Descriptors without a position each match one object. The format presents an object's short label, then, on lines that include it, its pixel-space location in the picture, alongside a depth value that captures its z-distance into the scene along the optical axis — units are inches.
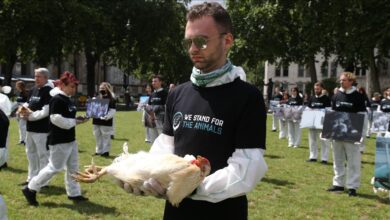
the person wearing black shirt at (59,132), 318.3
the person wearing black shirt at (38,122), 358.3
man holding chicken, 101.1
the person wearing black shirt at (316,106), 567.5
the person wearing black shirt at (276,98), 919.0
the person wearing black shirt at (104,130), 566.9
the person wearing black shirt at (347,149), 386.9
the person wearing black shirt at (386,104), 724.0
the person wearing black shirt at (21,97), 621.6
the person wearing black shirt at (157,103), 573.9
